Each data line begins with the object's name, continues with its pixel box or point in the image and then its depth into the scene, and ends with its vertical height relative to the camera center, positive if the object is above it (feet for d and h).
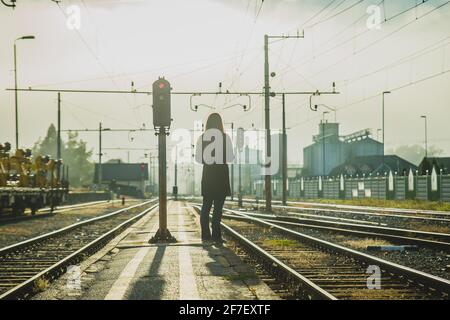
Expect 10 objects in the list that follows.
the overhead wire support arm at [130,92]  96.15 +13.45
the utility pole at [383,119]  209.36 +19.30
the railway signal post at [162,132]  44.80 +3.51
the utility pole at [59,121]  159.53 +15.57
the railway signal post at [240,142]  133.80 +8.79
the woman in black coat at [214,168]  40.78 +0.92
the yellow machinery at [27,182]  88.94 +0.39
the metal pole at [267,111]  107.76 +11.61
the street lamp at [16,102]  122.72 +15.61
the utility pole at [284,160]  144.87 +5.00
